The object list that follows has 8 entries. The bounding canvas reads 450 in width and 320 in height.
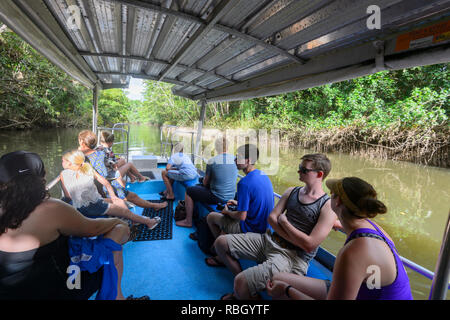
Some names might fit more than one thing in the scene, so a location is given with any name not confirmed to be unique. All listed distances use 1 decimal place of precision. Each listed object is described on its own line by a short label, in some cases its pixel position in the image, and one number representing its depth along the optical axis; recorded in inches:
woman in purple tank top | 38.0
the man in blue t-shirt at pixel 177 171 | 156.9
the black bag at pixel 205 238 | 102.0
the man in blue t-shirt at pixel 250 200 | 80.7
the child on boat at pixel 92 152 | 104.7
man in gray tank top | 63.0
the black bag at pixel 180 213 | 131.9
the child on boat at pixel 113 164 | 126.5
